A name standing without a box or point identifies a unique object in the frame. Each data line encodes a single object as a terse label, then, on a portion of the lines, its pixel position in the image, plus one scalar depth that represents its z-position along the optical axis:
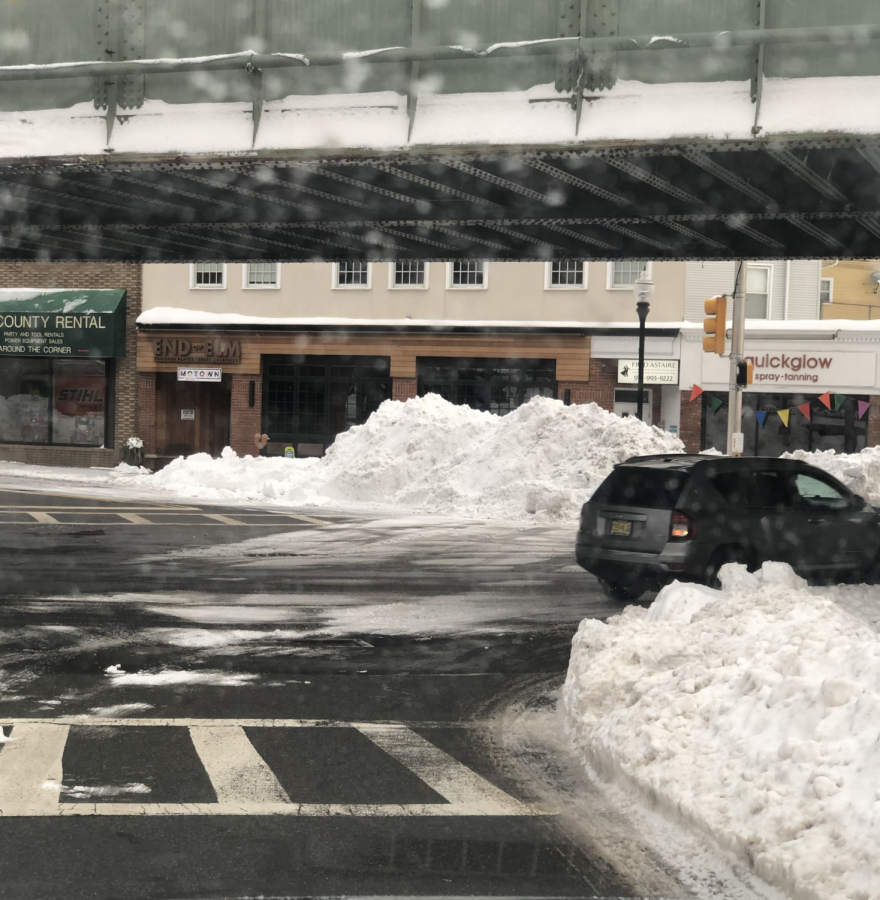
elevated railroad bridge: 10.27
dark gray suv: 12.79
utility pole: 23.02
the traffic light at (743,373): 23.39
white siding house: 34.78
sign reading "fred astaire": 34.53
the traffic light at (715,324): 22.16
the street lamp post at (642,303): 25.58
